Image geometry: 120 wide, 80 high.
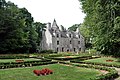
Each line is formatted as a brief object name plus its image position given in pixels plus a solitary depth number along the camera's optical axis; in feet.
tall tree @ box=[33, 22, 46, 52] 250.49
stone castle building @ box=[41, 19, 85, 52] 225.82
